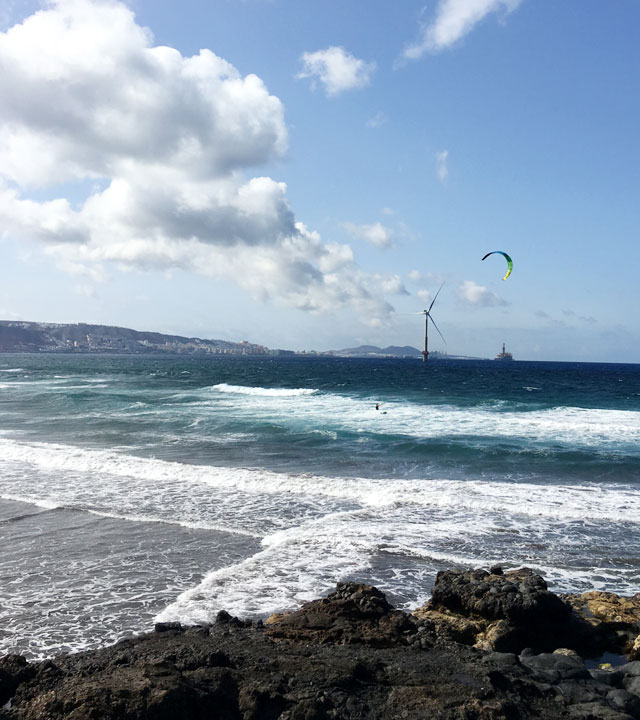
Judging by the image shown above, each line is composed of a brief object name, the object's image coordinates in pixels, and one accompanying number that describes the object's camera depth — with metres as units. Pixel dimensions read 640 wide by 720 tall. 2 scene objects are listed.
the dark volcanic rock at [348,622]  7.31
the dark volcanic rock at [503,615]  7.70
